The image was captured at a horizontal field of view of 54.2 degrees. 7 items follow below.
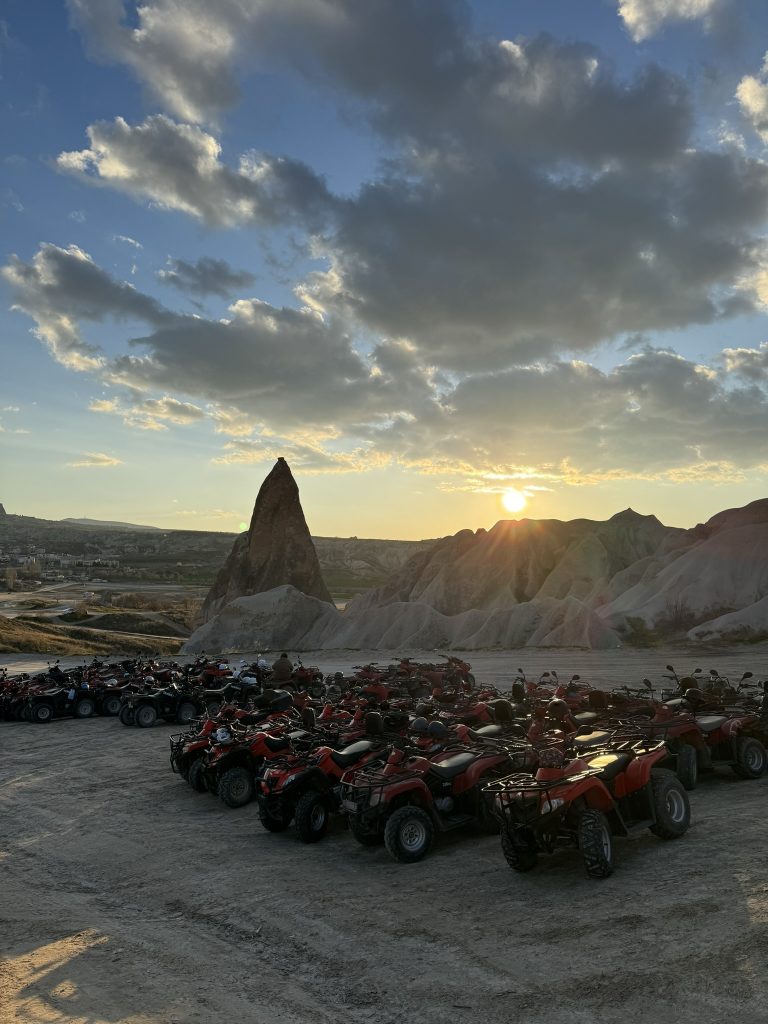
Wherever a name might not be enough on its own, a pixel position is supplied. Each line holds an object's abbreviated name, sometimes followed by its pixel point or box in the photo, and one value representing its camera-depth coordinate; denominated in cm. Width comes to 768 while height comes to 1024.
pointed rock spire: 6638
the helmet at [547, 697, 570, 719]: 1090
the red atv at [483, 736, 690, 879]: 717
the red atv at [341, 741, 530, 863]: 846
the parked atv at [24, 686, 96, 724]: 2136
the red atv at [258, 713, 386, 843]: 955
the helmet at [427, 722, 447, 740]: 1010
